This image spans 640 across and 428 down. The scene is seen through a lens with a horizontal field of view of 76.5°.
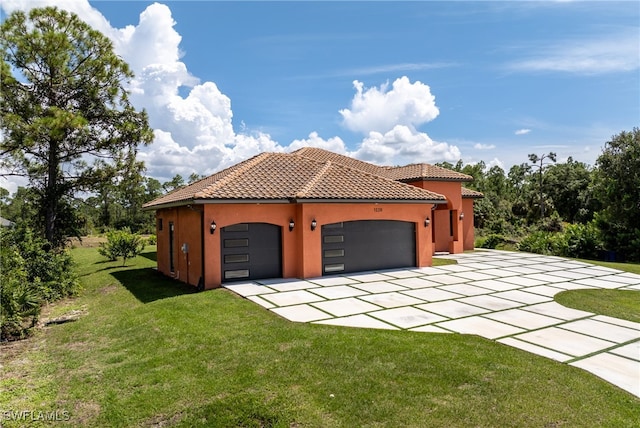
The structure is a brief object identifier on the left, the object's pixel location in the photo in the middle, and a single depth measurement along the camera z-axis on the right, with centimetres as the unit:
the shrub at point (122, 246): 2227
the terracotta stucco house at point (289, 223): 1307
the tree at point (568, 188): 4516
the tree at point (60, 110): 1669
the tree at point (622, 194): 2191
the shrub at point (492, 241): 2652
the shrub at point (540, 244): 2366
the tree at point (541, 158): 4197
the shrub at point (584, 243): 2252
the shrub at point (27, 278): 953
